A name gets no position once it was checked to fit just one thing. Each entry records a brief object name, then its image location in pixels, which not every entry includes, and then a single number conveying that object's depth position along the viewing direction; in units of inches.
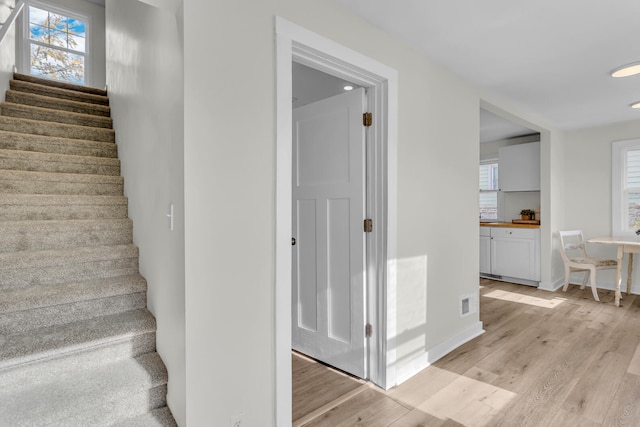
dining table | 160.8
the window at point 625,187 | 185.9
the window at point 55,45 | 207.0
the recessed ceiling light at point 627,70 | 108.1
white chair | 174.5
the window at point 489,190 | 246.8
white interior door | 96.7
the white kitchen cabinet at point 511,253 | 199.5
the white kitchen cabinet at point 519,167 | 208.2
